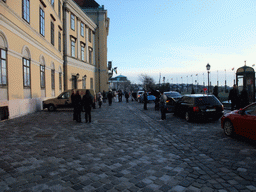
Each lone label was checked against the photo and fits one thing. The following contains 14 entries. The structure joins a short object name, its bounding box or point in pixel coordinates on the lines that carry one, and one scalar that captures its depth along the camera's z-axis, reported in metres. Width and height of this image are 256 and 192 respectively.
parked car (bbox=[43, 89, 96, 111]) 18.11
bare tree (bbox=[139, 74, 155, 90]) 81.81
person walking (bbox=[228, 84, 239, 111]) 14.51
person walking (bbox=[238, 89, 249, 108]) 14.17
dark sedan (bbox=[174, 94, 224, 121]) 10.95
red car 6.55
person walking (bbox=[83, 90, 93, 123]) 11.60
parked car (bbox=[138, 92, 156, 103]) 29.55
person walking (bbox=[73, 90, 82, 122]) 11.71
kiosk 18.00
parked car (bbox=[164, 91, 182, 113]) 15.16
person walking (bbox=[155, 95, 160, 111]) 19.06
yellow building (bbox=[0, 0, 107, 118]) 12.64
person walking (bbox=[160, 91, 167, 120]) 12.63
